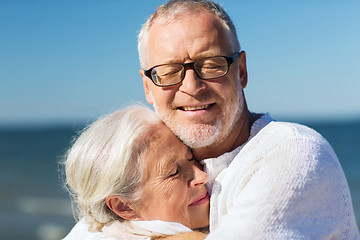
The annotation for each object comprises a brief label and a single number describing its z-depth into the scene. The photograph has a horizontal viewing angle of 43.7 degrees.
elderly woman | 2.59
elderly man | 2.02
